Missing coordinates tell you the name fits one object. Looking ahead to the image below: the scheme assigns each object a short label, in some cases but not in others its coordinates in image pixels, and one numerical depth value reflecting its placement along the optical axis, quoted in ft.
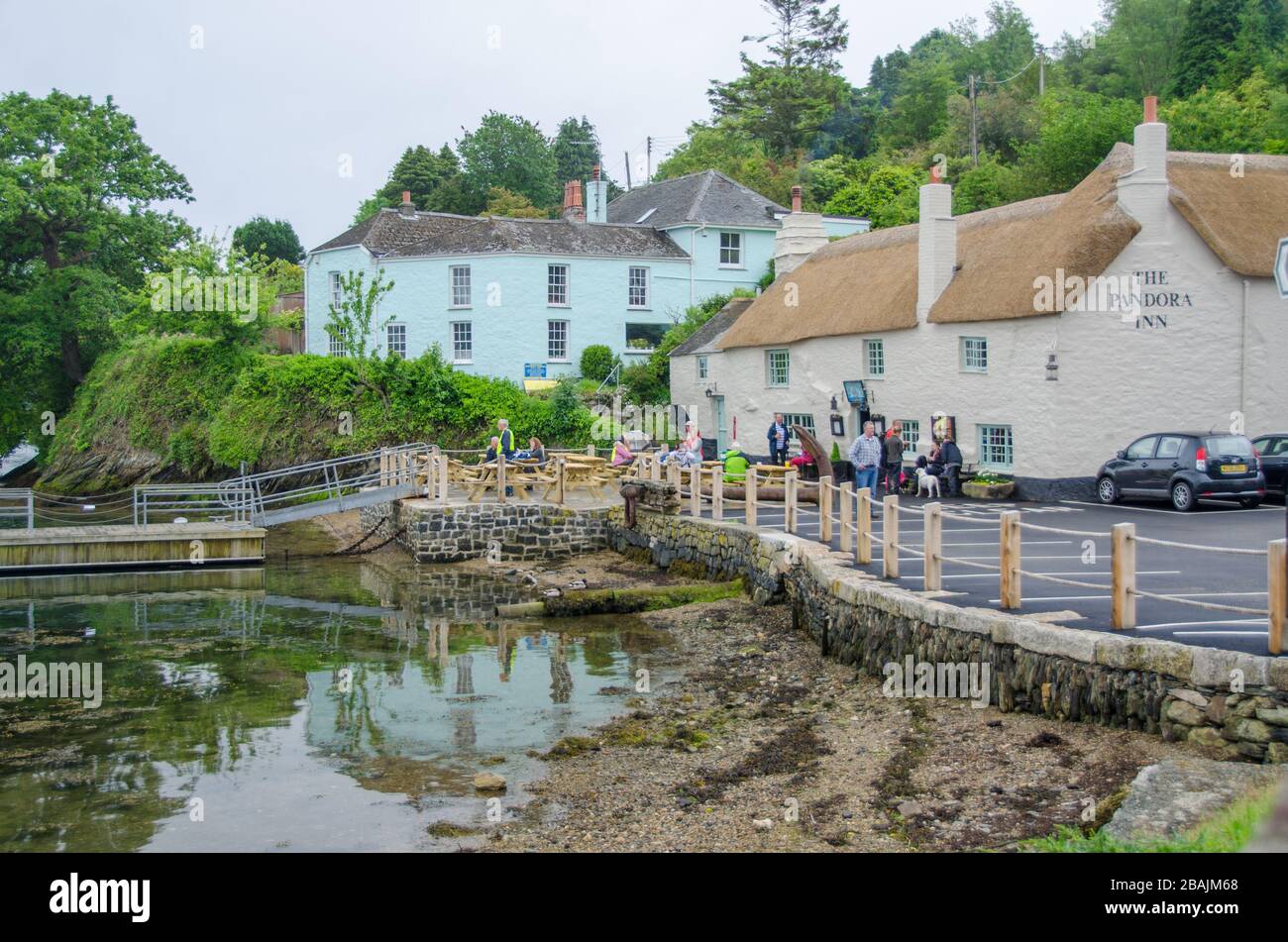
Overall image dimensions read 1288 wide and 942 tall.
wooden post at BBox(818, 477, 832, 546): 60.44
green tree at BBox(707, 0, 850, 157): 211.00
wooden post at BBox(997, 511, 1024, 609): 38.47
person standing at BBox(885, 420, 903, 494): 88.07
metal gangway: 89.81
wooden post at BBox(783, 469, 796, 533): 64.23
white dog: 86.94
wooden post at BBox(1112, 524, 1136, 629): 33.73
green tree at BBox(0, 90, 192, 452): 149.69
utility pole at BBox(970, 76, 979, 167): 168.86
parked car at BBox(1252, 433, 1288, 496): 74.90
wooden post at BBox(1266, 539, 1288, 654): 29.37
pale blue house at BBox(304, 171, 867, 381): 140.87
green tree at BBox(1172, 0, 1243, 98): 162.30
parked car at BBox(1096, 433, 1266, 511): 71.51
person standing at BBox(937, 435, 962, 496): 88.48
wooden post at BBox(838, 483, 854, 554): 54.54
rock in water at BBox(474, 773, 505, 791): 35.09
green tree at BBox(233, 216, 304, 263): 255.29
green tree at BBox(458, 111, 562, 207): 226.79
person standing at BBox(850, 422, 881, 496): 75.77
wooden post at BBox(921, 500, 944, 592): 43.29
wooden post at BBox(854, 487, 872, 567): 52.17
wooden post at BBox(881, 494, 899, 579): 48.16
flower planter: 84.89
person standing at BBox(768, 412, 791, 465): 101.55
